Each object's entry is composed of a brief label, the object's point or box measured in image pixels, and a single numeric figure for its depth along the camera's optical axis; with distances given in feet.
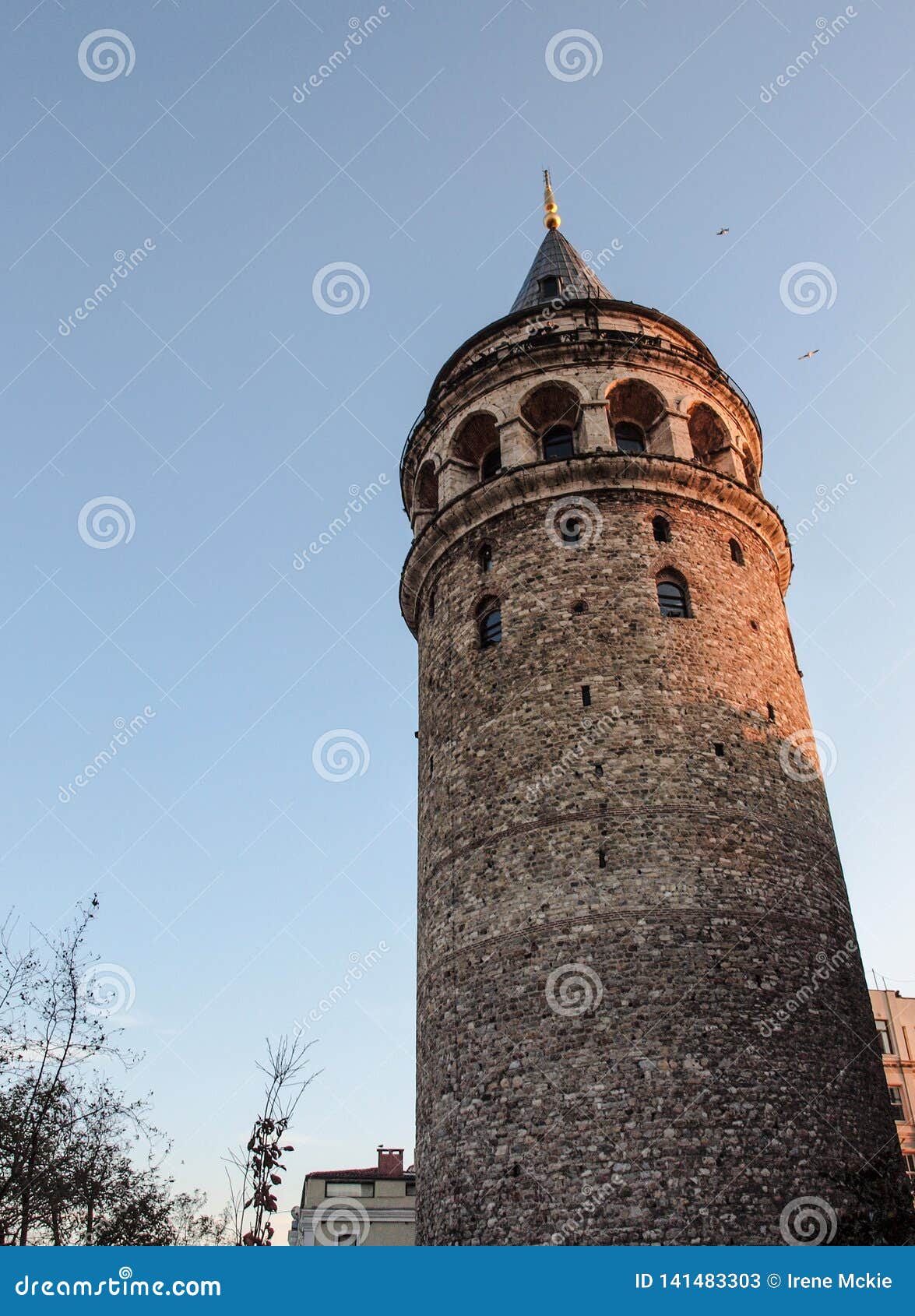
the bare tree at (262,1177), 45.50
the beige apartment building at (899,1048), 118.52
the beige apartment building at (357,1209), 121.70
